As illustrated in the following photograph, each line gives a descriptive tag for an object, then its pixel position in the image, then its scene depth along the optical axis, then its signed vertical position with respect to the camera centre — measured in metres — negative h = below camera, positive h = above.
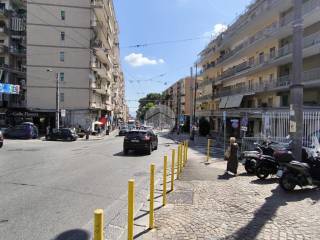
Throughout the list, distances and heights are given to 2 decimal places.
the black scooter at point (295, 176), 9.35 -1.38
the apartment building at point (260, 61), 29.11 +6.60
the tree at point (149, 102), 147.81 +8.88
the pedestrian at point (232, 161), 12.89 -1.38
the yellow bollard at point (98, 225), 3.36 -1.00
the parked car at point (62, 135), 37.09 -1.52
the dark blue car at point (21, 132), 36.94 -1.27
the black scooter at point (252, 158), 12.50 -1.26
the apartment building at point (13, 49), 50.27 +10.54
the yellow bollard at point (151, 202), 6.28 -1.44
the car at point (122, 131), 50.99 -1.46
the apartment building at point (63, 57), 48.75 +8.91
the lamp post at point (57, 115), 38.92 +0.62
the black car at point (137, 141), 21.50 -1.19
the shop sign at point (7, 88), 32.56 +2.96
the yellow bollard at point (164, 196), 7.84 -1.68
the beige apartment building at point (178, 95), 101.22 +10.97
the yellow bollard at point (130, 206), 4.86 -1.19
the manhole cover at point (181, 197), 8.31 -1.86
